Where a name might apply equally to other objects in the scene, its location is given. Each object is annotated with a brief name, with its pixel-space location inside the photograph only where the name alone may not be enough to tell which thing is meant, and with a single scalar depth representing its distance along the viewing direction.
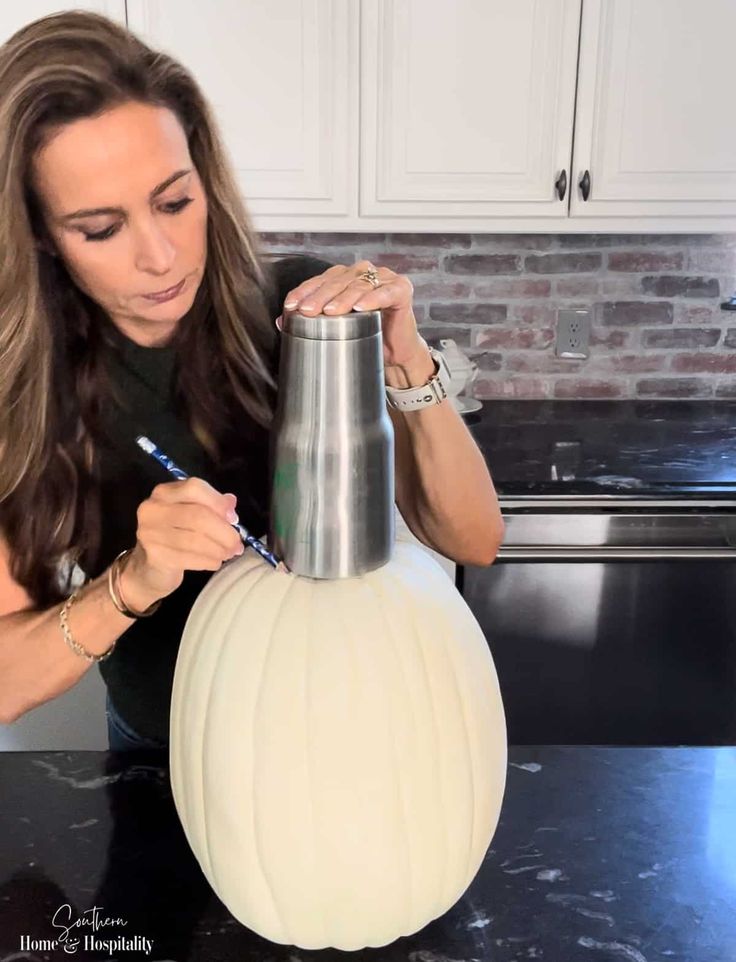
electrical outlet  2.44
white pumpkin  0.64
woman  0.88
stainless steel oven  1.97
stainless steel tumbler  0.63
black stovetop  1.96
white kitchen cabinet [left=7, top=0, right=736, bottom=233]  1.93
